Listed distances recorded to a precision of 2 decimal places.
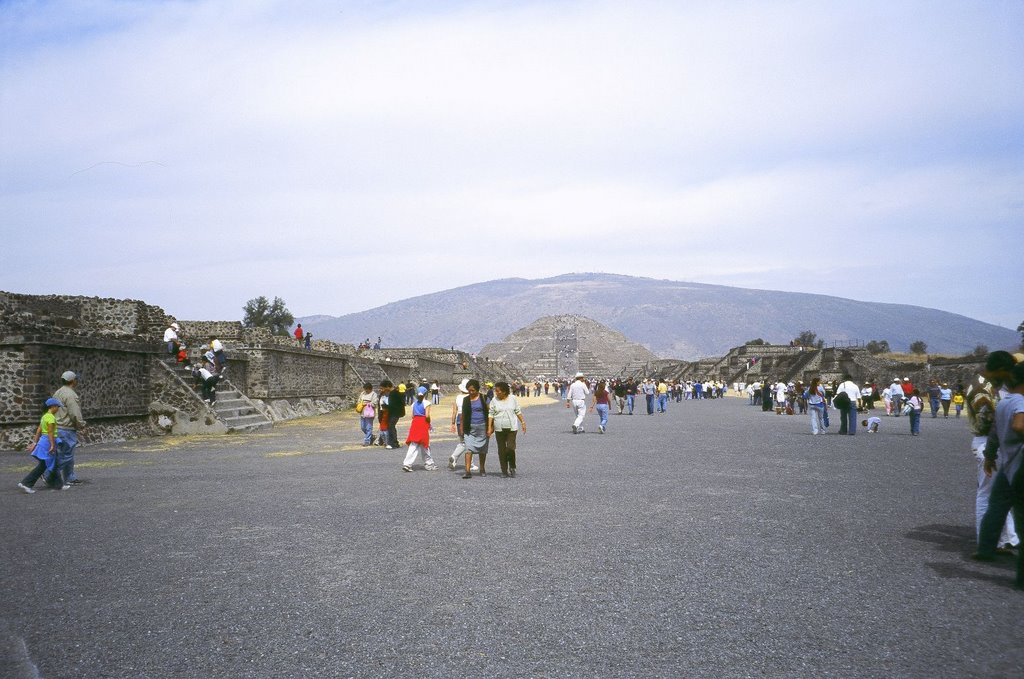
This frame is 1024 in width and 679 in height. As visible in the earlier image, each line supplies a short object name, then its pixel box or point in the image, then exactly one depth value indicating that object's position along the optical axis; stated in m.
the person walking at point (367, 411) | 18.23
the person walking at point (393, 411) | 17.66
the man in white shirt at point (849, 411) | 21.15
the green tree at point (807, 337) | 124.31
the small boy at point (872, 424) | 21.52
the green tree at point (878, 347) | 97.14
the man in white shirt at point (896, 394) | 29.87
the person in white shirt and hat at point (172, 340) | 22.72
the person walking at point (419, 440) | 12.95
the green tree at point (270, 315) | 82.75
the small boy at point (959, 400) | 30.83
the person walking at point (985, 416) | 6.71
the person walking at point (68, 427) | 10.86
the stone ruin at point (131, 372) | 15.93
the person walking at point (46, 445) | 10.58
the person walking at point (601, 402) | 22.66
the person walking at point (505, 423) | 12.08
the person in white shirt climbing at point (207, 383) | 21.73
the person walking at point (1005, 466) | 5.95
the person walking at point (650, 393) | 35.56
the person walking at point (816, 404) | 21.06
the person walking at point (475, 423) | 12.37
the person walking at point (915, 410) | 20.80
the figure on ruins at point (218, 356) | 23.31
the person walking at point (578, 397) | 22.21
